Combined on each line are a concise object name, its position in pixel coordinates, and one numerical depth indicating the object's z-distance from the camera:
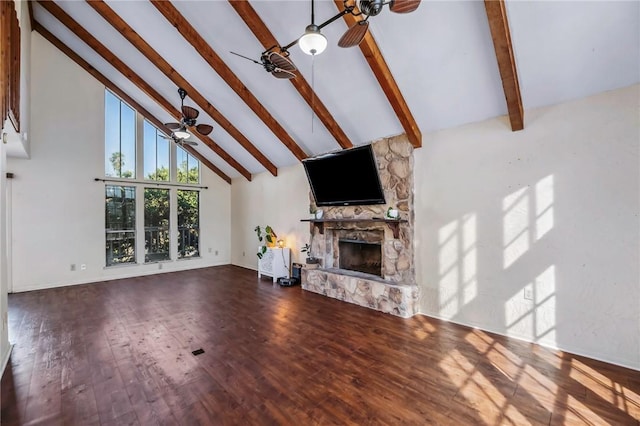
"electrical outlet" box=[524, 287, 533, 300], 3.27
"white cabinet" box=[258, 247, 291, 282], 6.40
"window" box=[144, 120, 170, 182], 7.18
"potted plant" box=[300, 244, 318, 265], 5.87
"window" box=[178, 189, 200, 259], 7.84
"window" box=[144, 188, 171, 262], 7.21
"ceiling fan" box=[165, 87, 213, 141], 4.52
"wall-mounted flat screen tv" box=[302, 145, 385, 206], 4.61
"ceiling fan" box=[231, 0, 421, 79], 2.12
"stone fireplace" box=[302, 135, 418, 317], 4.32
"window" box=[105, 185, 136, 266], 6.65
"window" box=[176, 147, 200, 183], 7.80
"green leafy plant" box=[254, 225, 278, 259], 6.81
